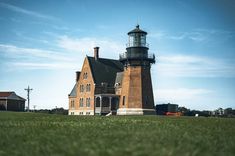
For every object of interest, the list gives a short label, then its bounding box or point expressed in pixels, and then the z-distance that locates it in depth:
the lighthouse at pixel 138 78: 55.91
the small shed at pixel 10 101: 83.98
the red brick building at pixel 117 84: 56.19
